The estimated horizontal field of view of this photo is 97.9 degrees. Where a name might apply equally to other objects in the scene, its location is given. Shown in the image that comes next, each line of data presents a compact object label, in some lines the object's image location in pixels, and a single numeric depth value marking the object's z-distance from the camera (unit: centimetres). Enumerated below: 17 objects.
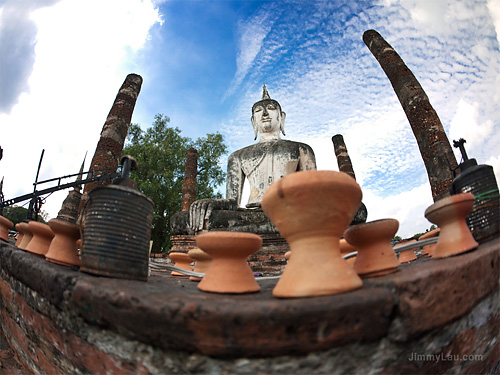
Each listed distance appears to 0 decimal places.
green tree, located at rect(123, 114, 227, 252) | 1022
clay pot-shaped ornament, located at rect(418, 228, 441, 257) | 53
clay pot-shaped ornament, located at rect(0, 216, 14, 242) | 60
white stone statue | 362
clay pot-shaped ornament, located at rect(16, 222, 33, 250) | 52
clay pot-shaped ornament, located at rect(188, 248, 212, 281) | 57
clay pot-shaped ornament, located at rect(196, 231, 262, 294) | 31
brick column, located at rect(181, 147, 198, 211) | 731
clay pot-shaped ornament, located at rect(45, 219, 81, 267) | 39
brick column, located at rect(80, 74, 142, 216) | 466
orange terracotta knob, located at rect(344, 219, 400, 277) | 30
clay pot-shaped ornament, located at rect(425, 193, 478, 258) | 31
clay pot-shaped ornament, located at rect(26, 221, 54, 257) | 47
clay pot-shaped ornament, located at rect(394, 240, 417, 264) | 61
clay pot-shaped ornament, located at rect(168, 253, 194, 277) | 68
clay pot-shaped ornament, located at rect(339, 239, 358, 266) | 49
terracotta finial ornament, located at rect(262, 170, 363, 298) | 23
